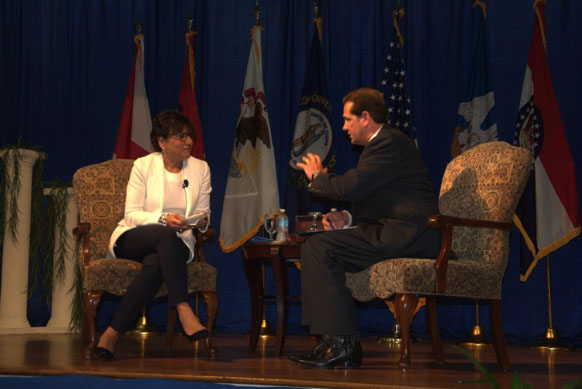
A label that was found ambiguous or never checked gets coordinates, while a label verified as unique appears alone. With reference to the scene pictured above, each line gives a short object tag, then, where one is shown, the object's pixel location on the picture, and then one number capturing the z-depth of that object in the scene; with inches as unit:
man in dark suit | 132.2
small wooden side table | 156.6
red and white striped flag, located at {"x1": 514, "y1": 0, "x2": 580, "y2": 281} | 202.5
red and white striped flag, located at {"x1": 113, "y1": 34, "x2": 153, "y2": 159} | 250.2
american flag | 224.4
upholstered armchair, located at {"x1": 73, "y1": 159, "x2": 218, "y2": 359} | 153.7
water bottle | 162.9
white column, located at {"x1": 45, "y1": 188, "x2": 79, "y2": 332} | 232.7
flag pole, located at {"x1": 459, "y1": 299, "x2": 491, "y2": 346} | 210.2
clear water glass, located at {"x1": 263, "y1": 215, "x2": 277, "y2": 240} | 168.1
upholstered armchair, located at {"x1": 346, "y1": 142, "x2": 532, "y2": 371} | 131.7
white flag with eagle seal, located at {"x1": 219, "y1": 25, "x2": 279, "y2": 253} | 239.9
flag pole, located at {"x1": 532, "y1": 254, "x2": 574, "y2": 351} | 202.2
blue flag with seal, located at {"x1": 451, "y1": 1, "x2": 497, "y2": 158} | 215.9
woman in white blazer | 143.3
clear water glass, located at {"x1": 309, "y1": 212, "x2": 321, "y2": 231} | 157.1
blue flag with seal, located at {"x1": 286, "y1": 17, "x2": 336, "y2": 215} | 233.3
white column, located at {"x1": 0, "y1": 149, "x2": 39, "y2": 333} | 226.5
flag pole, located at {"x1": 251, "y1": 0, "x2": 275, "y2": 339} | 226.4
